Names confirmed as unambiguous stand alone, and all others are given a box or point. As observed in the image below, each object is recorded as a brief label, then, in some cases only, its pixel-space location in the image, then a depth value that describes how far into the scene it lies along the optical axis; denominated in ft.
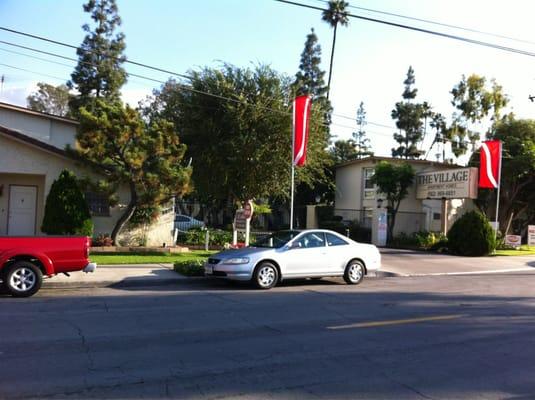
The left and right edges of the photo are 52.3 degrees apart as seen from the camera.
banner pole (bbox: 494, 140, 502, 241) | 83.89
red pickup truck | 36.04
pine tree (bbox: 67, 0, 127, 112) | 149.38
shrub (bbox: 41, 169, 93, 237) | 62.64
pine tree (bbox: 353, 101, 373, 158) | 213.83
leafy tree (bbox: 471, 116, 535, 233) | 104.47
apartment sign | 90.48
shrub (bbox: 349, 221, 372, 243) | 107.86
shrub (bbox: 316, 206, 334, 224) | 125.06
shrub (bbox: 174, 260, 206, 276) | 48.14
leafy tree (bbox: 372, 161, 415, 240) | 103.71
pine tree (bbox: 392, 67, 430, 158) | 201.36
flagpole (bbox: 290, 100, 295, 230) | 61.82
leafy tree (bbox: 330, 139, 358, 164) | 177.68
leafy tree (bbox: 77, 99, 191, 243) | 61.16
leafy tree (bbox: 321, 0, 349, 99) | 147.25
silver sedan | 42.47
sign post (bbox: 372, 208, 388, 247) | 96.89
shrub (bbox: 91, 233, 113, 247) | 64.75
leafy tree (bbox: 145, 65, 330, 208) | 81.90
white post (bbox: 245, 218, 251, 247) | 59.43
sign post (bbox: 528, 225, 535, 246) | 96.43
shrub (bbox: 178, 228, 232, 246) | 74.23
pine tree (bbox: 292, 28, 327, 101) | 169.07
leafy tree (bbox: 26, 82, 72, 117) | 194.49
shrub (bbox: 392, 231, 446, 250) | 91.41
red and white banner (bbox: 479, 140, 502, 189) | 87.15
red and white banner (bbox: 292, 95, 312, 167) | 61.75
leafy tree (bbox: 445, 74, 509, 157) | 150.10
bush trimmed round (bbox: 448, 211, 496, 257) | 80.79
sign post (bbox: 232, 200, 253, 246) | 59.93
